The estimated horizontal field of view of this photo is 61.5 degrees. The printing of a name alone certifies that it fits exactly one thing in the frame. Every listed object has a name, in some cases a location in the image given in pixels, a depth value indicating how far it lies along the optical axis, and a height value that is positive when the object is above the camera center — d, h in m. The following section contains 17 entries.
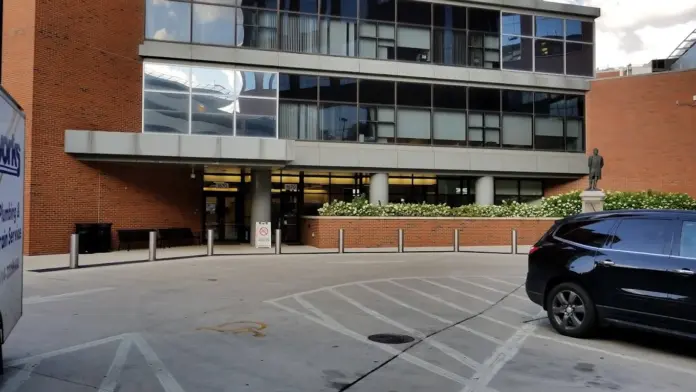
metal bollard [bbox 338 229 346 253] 21.14 -1.14
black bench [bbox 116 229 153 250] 20.94 -1.02
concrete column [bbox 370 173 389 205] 25.91 +0.98
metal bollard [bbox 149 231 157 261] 17.78 -1.10
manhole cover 7.54 -1.69
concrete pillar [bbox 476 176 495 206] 27.50 +0.98
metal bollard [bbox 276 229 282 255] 20.66 -1.15
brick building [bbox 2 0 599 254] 19.66 +4.30
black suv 6.71 -0.76
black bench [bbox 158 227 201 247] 22.58 -1.11
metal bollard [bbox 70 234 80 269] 15.50 -1.14
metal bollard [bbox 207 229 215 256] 19.72 -1.08
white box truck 5.34 -0.02
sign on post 22.06 -0.96
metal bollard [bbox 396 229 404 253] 21.85 -1.22
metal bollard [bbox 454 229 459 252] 22.31 -1.12
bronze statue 20.11 +1.53
